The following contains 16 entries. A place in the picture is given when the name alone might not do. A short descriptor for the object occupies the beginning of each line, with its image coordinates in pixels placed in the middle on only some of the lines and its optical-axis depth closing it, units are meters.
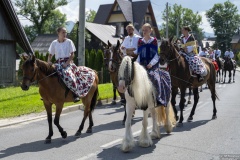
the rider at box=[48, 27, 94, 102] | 8.21
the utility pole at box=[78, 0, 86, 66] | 16.17
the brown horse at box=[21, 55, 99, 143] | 7.50
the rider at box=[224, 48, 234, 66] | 28.25
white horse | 6.59
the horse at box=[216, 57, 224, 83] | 25.47
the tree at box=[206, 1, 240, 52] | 111.18
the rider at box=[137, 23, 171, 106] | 7.62
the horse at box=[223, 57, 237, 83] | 27.41
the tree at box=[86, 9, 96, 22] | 97.26
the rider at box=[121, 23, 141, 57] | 9.96
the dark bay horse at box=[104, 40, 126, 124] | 9.85
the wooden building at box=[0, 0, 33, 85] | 22.48
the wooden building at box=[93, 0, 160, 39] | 57.84
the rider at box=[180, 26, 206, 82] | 10.77
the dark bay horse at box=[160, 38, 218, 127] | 9.64
